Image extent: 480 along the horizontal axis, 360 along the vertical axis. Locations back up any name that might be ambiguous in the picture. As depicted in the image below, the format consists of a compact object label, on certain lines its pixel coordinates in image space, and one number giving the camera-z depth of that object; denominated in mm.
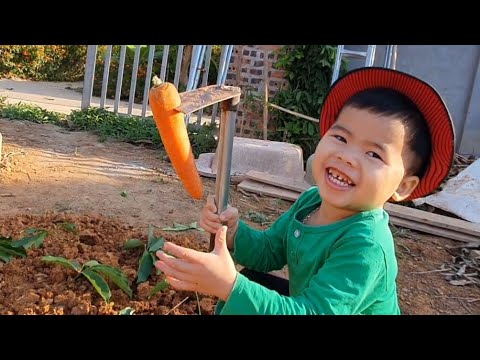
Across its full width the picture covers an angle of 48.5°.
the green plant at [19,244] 2234
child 1216
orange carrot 1316
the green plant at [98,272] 1990
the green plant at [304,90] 5812
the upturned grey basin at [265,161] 4840
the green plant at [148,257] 2041
